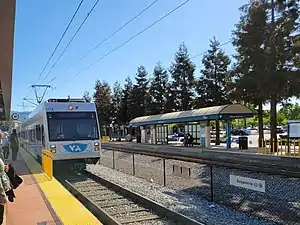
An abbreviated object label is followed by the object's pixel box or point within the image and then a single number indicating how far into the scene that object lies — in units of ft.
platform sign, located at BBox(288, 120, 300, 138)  60.98
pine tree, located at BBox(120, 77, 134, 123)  161.35
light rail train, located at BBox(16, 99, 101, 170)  36.72
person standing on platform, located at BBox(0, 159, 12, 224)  12.33
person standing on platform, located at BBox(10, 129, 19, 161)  47.01
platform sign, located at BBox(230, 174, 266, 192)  19.07
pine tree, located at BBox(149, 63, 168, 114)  143.76
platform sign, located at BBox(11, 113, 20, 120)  76.47
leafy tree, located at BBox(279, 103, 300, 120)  199.24
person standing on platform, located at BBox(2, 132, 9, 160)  49.08
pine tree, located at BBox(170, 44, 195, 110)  130.14
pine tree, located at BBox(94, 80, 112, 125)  178.57
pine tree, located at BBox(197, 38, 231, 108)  109.56
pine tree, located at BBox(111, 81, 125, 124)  171.83
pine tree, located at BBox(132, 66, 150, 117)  157.15
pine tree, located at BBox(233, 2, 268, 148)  73.45
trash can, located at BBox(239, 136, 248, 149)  73.94
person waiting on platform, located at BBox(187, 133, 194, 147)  85.53
